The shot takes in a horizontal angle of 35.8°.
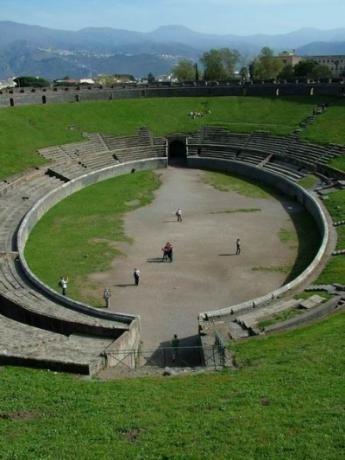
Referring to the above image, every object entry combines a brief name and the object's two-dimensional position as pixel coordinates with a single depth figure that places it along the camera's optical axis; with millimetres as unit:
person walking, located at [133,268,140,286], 27391
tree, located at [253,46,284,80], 111688
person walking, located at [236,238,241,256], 30984
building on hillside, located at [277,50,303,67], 170900
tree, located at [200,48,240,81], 112500
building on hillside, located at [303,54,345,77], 185375
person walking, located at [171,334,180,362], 20688
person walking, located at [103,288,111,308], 25180
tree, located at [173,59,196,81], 114812
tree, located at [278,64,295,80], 114812
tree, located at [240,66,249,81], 141250
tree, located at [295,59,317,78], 114719
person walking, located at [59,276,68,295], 26036
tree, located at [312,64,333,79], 111950
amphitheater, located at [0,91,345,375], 19531
